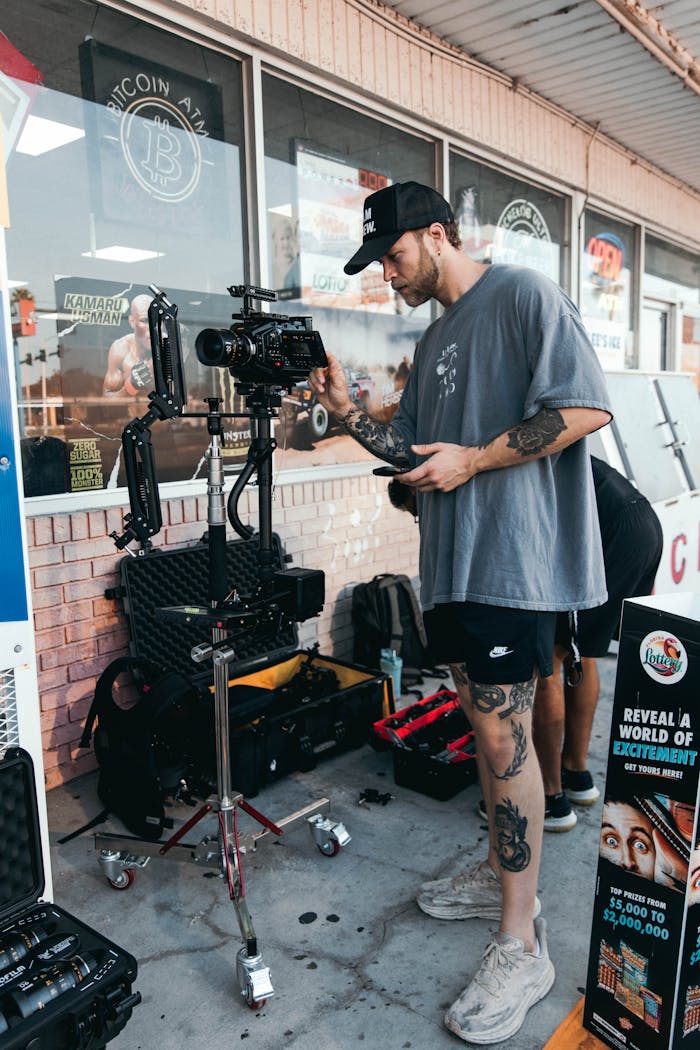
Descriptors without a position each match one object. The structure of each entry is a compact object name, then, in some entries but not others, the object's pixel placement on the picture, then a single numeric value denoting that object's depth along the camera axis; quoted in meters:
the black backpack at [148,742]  2.60
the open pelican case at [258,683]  3.03
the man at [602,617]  2.65
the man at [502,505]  1.81
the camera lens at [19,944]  1.58
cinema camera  1.93
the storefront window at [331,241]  4.04
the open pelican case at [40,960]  1.47
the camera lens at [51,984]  1.47
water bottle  3.99
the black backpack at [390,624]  4.18
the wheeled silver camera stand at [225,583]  2.03
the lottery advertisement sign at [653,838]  1.56
